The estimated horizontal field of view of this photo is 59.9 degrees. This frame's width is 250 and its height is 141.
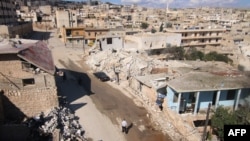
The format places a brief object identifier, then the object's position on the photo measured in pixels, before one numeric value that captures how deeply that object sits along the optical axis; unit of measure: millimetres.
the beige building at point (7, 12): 56531
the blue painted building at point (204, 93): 18000
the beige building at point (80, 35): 50500
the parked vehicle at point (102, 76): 28519
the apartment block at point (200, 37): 55012
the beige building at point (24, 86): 16703
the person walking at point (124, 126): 17000
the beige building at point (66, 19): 66875
